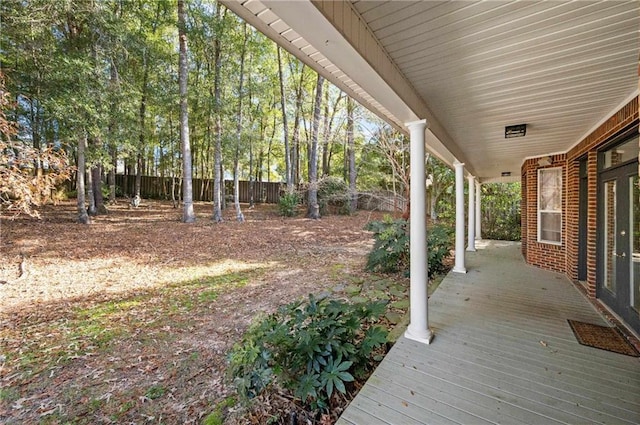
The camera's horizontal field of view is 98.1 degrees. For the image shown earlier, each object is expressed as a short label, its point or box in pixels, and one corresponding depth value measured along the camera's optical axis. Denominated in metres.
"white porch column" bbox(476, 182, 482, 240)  9.59
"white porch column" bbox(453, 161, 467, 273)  5.53
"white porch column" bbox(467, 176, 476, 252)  7.51
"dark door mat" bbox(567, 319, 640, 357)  2.74
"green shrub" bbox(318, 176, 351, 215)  10.96
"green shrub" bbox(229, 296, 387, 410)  2.09
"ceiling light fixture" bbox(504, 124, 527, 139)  3.67
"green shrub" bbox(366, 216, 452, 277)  5.65
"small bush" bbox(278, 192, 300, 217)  12.45
